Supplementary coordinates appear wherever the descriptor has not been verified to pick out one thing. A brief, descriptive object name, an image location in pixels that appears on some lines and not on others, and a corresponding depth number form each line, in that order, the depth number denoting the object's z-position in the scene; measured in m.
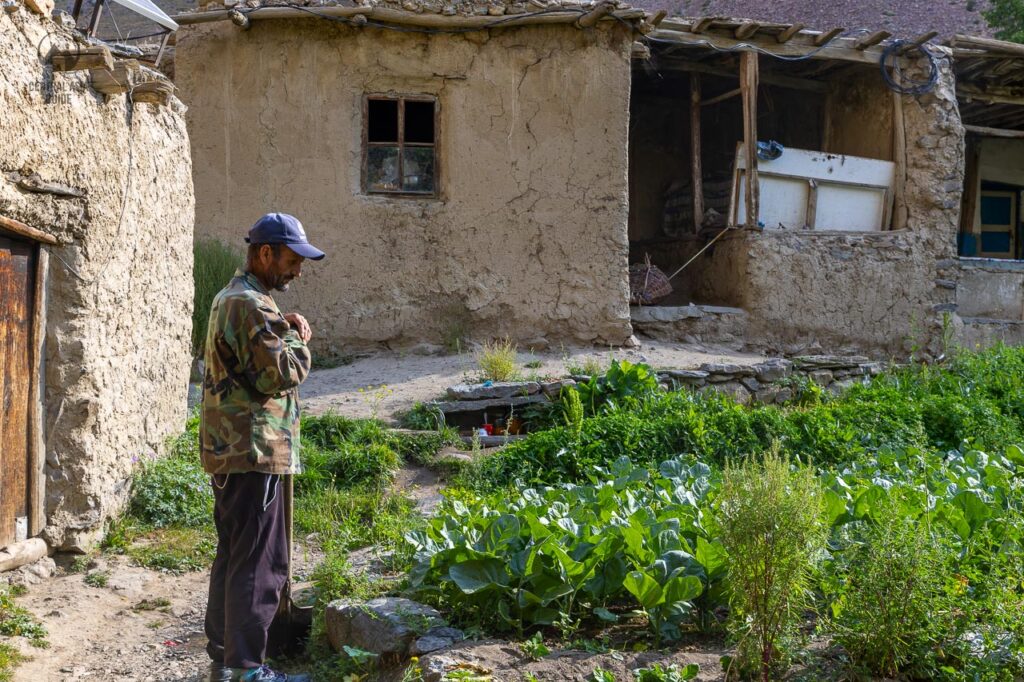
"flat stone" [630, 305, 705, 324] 10.67
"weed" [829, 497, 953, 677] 3.13
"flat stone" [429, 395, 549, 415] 7.69
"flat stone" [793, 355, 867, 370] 9.32
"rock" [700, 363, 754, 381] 8.69
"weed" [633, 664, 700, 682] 3.22
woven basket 11.19
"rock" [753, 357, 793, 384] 8.90
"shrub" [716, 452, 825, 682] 3.15
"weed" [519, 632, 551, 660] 3.44
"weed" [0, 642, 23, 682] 3.88
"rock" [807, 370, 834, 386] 9.31
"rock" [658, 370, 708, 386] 8.48
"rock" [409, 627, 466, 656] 3.51
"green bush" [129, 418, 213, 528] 5.62
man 3.49
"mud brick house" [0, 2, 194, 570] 4.70
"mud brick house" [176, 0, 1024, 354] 9.60
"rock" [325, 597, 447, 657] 3.63
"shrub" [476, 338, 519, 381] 8.16
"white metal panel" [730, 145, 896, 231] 11.34
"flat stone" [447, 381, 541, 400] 7.75
